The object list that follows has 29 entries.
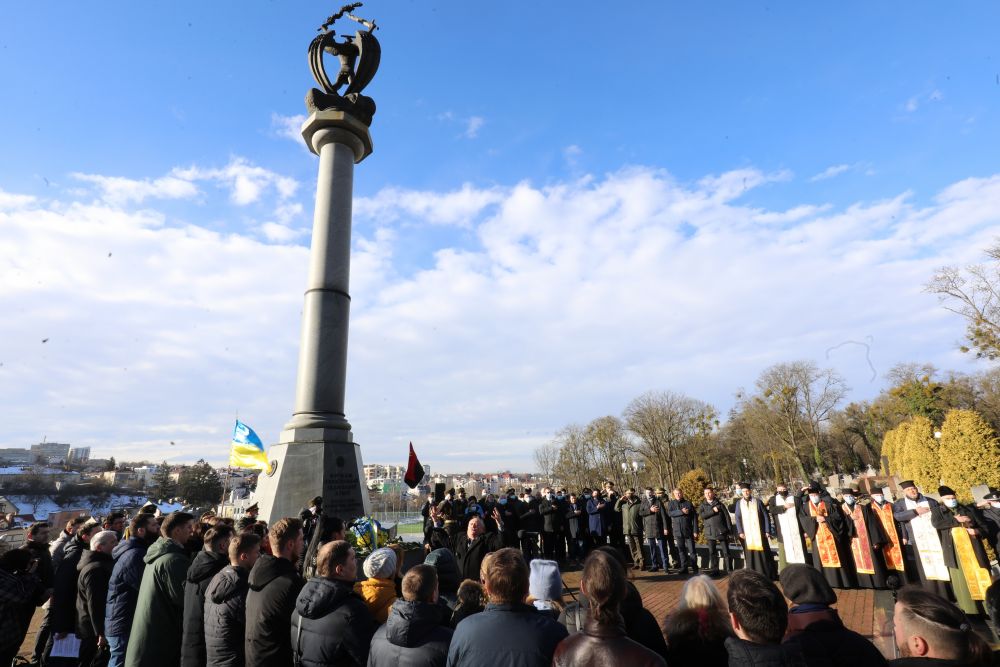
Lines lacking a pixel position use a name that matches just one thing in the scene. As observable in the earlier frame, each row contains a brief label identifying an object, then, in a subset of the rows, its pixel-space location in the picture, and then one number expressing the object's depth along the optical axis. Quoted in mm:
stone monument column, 9883
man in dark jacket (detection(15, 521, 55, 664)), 5691
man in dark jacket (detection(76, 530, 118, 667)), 4891
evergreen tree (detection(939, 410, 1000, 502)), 21625
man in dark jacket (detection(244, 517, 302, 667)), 3348
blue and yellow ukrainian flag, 11195
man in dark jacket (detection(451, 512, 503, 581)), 5941
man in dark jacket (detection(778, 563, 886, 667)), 2492
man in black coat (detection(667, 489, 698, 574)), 10672
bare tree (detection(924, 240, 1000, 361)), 27672
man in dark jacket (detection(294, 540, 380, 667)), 3014
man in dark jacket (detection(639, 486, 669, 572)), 11188
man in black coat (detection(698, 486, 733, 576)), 10539
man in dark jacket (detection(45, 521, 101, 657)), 5051
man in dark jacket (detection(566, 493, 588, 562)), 12898
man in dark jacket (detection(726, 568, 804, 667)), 2201
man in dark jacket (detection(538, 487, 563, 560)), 12938
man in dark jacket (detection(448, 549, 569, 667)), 2383
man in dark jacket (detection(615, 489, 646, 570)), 12266
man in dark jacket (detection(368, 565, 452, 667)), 2674
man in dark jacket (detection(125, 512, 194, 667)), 4133
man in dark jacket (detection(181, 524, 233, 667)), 3904
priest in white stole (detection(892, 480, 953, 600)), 7918
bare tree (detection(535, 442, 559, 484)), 65750
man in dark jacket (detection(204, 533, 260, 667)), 3588
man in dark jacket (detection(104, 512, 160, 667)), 4562
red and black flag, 12672
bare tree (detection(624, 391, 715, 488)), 51875
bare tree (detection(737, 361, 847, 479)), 50531
